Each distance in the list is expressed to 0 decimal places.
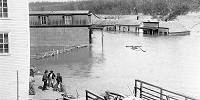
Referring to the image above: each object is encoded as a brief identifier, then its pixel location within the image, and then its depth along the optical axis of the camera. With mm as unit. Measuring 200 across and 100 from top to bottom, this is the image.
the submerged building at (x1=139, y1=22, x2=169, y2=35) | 115406
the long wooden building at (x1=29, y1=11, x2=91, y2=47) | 68438
